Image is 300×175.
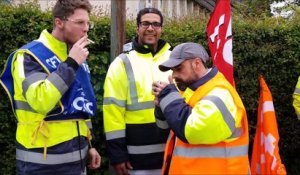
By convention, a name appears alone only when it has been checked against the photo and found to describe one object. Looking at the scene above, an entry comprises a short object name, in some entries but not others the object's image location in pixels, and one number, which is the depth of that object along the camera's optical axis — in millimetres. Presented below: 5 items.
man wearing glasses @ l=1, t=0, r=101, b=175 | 3000
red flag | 4410
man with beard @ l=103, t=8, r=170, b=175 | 3799
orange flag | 4840
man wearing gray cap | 2795
